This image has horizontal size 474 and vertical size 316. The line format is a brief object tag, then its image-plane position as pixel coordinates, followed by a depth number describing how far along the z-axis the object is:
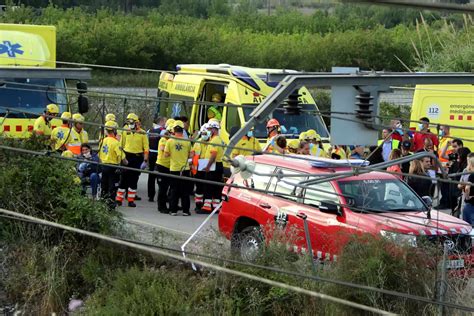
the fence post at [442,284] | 9.26
